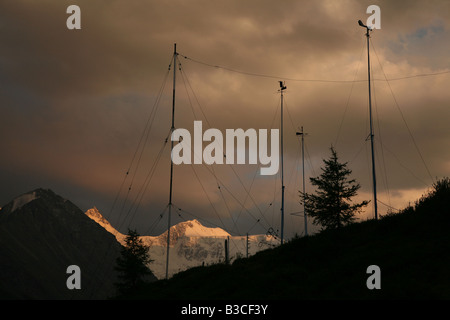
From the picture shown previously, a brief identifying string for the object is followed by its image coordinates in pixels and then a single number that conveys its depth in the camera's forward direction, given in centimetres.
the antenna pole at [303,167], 6161
